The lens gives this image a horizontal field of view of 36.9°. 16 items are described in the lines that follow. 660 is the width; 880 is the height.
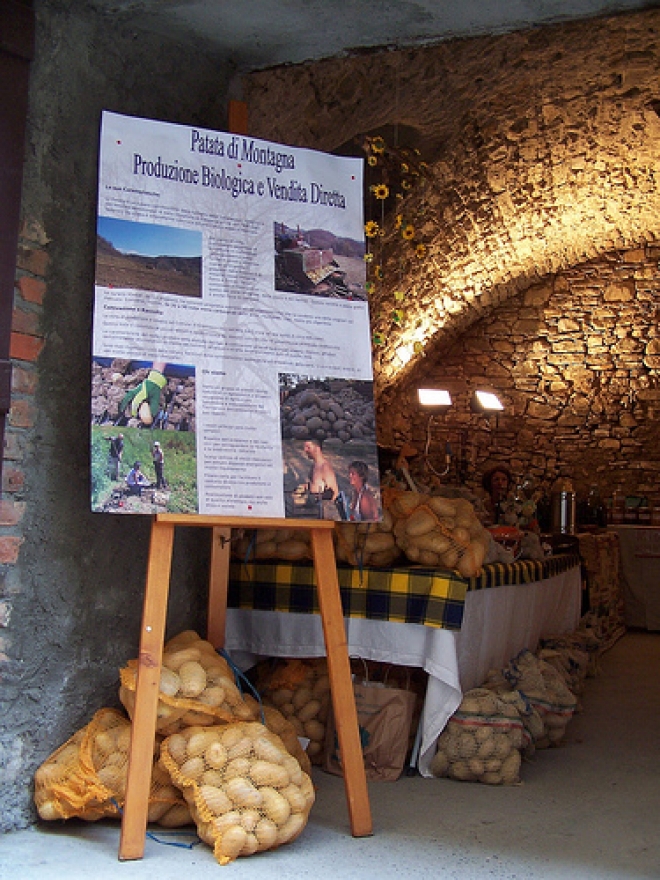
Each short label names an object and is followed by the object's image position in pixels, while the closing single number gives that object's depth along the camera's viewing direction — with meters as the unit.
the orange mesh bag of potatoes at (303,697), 3.53
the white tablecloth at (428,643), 3.41
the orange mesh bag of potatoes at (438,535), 3.53
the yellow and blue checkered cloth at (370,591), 3.40
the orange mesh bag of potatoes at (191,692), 2.67
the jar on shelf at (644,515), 8.44
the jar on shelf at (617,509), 8.55
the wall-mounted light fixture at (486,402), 8.88
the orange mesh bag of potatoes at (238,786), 2.50
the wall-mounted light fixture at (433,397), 8.73
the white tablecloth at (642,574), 7.83
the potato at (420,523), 3.57
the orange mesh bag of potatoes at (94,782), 2.58
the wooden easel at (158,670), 2.42
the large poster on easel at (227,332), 2.55
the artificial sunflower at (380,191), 4.23
